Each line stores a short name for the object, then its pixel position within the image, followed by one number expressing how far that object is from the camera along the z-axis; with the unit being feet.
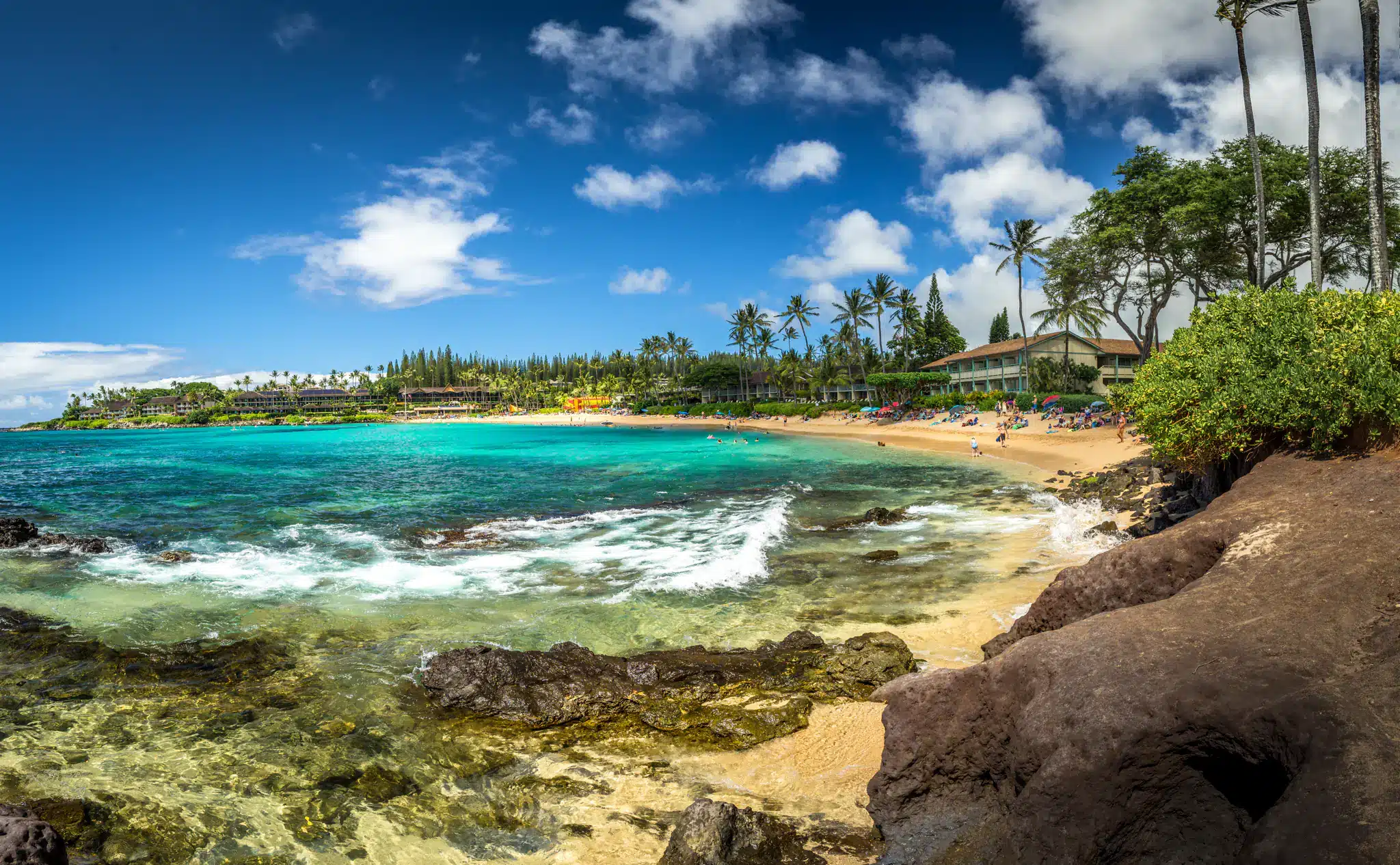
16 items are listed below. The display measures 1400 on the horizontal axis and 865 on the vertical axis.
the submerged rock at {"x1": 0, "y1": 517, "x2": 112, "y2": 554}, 57.31
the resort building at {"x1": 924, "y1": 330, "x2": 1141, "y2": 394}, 213.46
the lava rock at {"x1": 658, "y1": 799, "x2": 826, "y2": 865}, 15.88
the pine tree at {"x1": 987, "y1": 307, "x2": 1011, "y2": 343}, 319.68
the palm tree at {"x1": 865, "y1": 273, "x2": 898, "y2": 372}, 262.47
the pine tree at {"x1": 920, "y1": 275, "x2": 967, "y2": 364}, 316.81
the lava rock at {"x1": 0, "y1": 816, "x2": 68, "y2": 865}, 12.96
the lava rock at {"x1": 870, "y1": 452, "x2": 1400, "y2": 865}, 10.72
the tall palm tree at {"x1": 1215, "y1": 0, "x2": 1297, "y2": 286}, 84.89
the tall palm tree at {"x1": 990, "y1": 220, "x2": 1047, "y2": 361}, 202.90
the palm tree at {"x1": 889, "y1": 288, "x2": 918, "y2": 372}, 268.89
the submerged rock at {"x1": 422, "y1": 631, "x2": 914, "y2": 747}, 24.20
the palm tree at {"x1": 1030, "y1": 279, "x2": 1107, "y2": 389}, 157.28
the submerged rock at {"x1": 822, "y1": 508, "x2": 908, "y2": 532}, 60.85
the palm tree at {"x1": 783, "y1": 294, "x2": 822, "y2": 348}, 307.99
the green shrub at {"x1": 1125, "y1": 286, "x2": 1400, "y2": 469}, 27.17
